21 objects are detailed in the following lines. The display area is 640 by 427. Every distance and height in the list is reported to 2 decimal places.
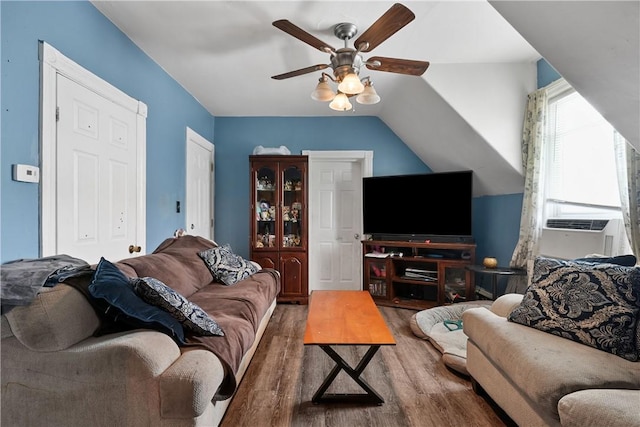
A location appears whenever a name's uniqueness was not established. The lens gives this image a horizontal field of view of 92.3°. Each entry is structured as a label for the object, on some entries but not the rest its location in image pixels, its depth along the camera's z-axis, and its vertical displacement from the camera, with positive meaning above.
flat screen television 3.53 +0.07
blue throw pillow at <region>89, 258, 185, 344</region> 1.33 -0.42
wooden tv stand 3.54 -0.73
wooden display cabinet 3.96 -0.09
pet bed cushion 2.25 -1.06
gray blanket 1.14 -0.27
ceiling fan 1.75 +1.06
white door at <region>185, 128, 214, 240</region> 3.50 +0.33
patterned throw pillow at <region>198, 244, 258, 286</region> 2.81 -0.51
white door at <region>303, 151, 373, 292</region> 4.45 -0.08
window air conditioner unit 2.16 -0.18
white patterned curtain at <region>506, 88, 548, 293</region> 2.80 +0.33
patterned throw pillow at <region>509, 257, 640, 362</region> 1.44 -0.47
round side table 2.92 -0.57
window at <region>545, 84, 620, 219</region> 2.31 +0.42
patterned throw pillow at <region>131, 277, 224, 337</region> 1.48 -0.47
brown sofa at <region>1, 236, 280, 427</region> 1.18 -0.64
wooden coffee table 1.70 -0.70
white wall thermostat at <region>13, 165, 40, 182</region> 1.52 +0.19
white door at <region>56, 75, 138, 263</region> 1.81 +0.24
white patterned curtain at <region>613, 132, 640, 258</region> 1.90 +0.16
